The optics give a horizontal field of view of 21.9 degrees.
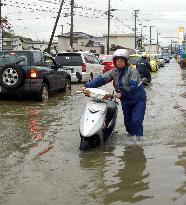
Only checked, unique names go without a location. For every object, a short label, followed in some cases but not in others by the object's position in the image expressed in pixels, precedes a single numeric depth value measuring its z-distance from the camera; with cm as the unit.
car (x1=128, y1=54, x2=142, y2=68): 2601
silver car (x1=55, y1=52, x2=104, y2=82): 2177
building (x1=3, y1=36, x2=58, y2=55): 4830
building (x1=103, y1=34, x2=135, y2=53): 11612
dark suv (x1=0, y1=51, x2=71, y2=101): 1371
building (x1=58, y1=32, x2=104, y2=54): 9856
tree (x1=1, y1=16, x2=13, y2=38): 7609
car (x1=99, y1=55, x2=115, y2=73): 3234
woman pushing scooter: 787
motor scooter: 745
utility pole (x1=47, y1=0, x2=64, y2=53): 4288
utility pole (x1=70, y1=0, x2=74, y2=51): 4553
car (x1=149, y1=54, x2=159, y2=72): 4282
